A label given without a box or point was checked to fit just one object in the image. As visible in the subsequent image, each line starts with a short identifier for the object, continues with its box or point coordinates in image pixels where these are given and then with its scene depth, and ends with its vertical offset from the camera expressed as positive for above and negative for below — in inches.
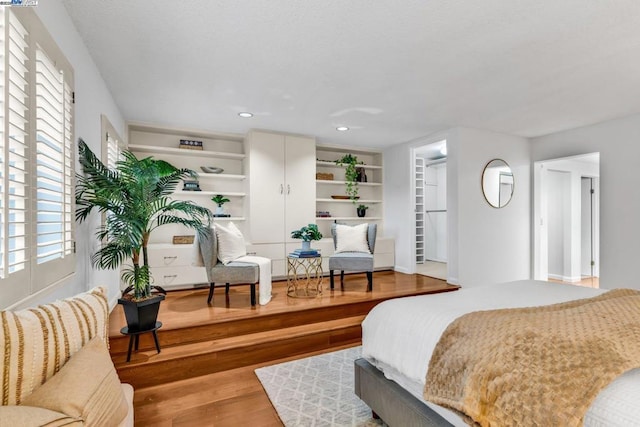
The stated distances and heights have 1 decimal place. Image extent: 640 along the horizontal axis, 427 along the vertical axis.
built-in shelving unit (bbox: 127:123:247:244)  170.6 +32.3
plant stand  93.4 -36.9
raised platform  95.4 -42.9
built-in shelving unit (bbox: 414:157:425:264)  244.1 +2.0
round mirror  177.3 +17.6
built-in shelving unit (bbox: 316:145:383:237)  213.8 +18.6
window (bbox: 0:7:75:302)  47.4 +10.4
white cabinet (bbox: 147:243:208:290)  153.9 -26.7
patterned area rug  73.8 -48.2
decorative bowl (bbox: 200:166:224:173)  177.8 +25.3
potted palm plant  85.6 +1.9
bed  56.0 -25.1
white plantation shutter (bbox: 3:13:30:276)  47.6 +10.6
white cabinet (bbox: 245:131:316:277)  175.3 +14.1
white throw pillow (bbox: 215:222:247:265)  131.3 -13.0
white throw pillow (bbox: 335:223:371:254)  163.5 -13.3
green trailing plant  211.6 +27.1
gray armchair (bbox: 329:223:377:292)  154.0 -24.1
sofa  31.7 -18.4
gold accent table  148.0 -37.5
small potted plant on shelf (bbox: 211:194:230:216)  179.2 +7.4
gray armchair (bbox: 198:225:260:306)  128.5 -22.5
